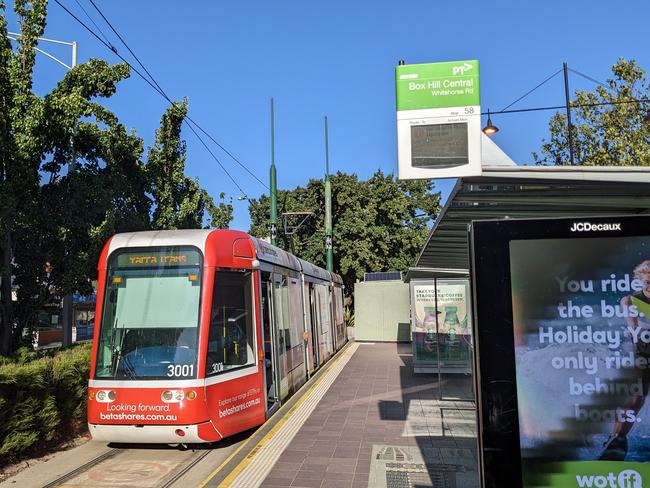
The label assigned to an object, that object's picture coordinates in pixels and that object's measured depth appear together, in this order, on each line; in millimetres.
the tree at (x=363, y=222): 30125
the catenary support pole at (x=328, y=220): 24781
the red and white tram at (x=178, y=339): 6438
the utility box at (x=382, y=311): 22109
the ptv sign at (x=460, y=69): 4145
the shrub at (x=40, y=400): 6238
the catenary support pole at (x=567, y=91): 15406
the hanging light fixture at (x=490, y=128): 15000
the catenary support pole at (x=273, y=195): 18750
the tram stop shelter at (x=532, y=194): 3553
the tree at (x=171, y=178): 12602
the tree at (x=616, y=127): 16453
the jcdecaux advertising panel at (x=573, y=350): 2693
